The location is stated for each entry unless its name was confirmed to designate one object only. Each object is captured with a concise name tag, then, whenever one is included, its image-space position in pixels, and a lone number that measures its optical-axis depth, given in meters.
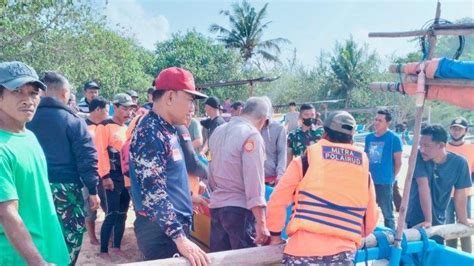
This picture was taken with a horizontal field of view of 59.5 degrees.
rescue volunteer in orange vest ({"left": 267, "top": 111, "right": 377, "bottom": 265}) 2.34
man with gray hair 2.88
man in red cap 2.07
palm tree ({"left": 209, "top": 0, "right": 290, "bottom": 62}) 33.72
